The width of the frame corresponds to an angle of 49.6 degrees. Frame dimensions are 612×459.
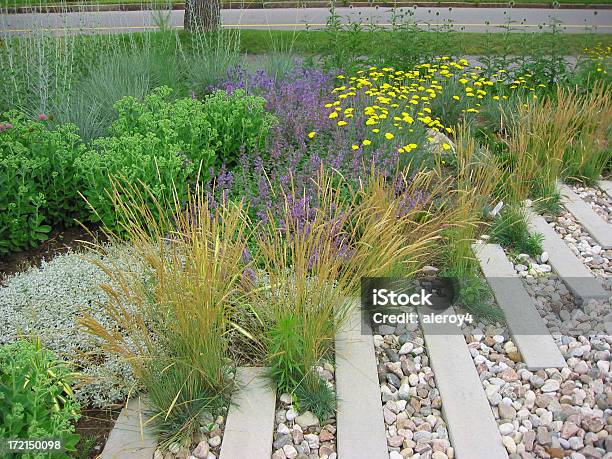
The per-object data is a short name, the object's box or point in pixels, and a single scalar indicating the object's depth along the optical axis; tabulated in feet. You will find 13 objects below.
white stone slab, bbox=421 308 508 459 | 9.41
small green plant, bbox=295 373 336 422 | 10.03
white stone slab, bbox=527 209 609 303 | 13.08
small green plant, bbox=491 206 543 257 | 14.60
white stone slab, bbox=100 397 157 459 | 9.31
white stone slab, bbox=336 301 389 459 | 9.41
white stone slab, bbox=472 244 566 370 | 11.28
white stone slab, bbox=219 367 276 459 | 9.34
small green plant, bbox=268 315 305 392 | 10.29
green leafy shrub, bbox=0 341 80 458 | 8.32
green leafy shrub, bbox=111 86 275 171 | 15.48
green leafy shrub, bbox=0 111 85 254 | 13.73
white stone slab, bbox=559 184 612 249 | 15.24
